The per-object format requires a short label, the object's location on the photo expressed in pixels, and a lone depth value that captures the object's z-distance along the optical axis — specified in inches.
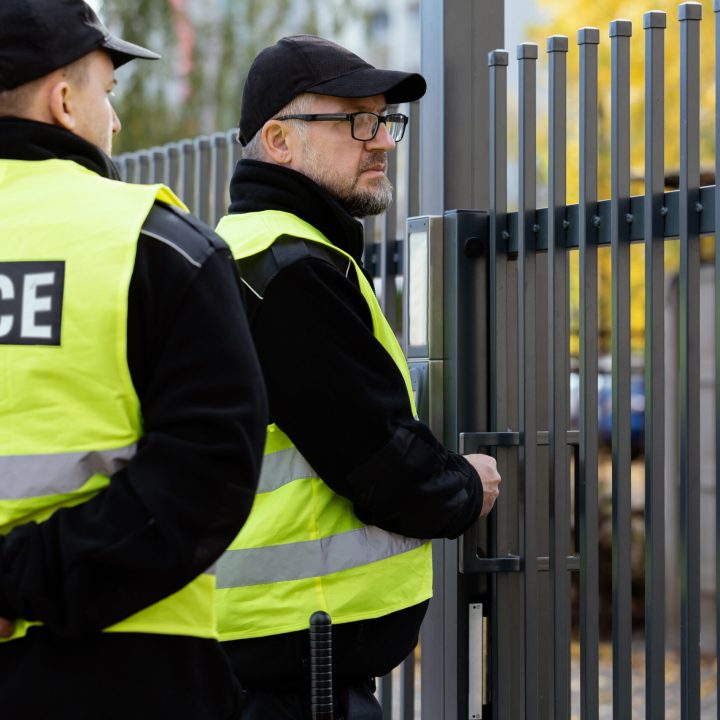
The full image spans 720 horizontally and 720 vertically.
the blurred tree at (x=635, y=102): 328.8
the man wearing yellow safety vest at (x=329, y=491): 95.5
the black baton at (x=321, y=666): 92.7
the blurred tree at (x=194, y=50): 639.8
